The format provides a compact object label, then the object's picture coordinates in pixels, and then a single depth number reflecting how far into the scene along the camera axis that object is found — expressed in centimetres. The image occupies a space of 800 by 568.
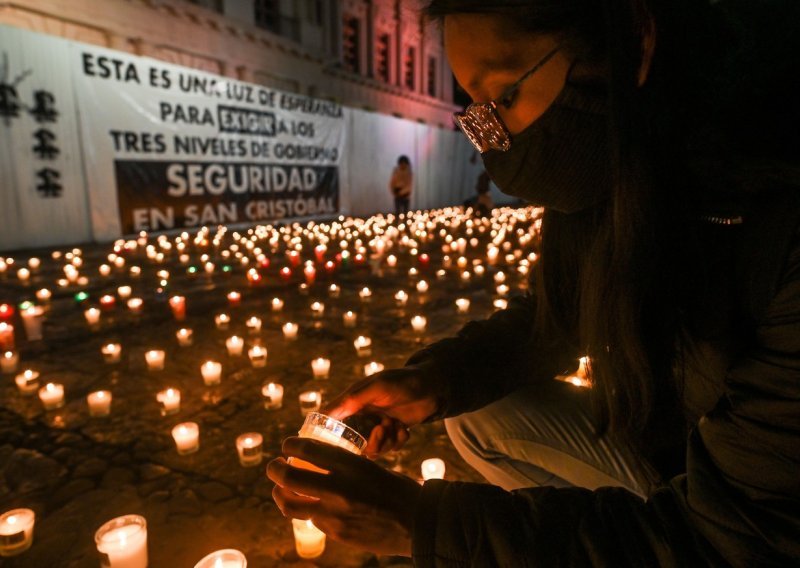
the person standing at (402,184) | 1600
